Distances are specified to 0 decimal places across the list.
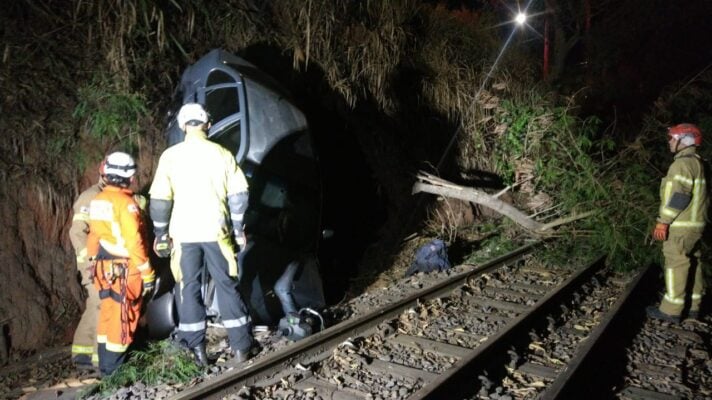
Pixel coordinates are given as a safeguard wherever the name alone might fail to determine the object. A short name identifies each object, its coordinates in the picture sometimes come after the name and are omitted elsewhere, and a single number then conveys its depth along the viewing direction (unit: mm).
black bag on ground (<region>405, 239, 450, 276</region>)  7359
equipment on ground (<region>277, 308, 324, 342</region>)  4715
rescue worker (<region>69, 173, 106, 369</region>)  4484
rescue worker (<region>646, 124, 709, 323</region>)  5461
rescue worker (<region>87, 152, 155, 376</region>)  4172
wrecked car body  5184
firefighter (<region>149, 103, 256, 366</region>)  4164
